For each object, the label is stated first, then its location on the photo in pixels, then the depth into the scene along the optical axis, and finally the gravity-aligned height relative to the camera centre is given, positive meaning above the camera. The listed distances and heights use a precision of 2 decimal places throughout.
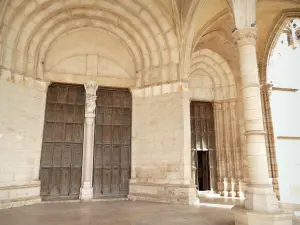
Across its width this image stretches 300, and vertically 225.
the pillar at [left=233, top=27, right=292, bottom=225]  3.41 +0.12
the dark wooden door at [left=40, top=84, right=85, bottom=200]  6.82 +0.48
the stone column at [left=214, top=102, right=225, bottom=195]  8.24 +0.51
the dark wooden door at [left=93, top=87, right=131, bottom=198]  7.21 +0.49
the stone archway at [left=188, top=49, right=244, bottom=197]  8.11 +1.83
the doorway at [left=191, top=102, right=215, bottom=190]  8.57 +0.71
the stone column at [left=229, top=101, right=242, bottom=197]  7.92 +0.12
